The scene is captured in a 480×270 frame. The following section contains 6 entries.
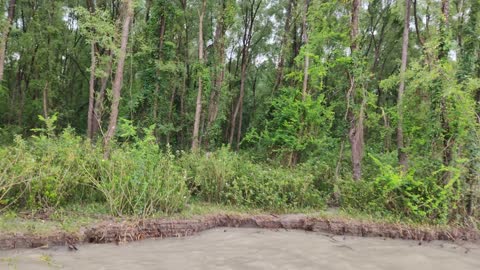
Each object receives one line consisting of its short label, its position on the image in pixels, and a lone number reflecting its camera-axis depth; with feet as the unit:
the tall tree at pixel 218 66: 57.88
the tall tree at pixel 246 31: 80.53
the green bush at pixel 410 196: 27.17
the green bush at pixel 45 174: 22.33
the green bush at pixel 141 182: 23.94
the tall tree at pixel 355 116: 36.47
